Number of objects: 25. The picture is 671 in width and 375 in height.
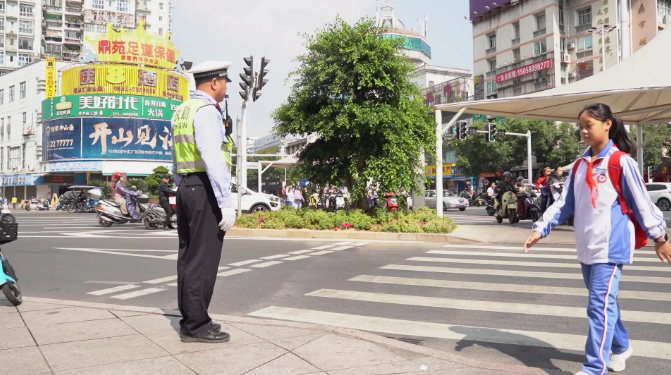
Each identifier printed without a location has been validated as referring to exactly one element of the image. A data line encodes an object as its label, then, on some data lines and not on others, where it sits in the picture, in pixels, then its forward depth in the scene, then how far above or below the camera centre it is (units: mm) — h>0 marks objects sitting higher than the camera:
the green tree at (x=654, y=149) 41562 +3159
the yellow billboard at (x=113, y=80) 51562 +11021
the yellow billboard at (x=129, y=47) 51469 +14002
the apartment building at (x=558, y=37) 47781 +13912
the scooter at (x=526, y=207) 16031 -402
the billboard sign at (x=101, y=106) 51750 +8617
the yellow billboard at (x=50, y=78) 55344 +12091
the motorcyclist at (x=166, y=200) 15781 -64
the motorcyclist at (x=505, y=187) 16828 +191
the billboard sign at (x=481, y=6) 56531 +19354
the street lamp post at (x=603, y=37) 46534 +13088
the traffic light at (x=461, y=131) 26623 +3026
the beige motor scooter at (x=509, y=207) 16188 -399
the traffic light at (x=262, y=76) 17766 +3816
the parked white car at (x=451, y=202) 31031 -455
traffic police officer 3793 -74
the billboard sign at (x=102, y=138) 51969 +5653
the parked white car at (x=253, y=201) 21578 -182
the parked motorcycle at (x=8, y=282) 4992 -736
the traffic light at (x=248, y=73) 17359 +3834
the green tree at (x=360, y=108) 13445 +2167
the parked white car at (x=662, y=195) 27500 -190
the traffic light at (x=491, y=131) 31605 +3536
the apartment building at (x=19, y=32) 78750 +23844
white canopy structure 13109 +2476
